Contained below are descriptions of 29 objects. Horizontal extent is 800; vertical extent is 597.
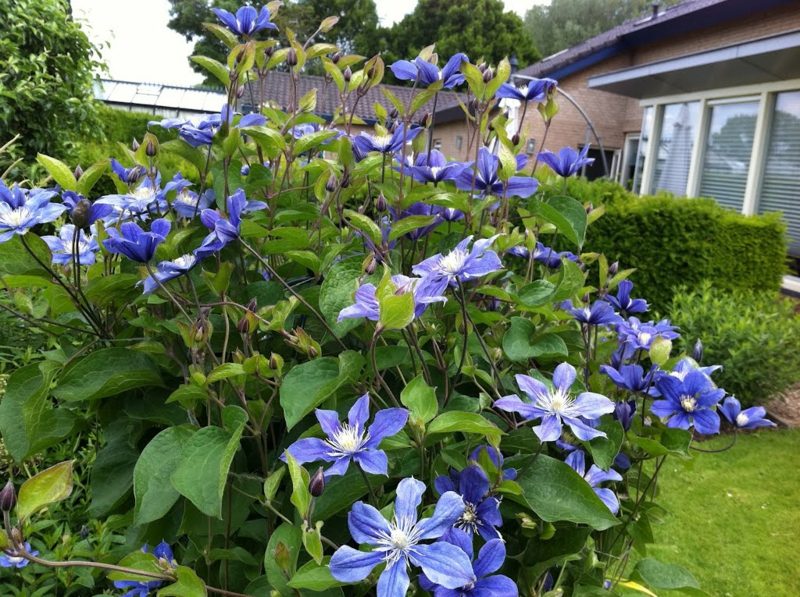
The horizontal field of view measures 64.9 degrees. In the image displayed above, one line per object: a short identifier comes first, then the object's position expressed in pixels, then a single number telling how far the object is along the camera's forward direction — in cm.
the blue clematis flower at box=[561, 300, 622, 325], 106
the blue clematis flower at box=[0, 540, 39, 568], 120
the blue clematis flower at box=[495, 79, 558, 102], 118
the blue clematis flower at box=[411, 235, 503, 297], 76
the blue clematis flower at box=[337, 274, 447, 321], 72
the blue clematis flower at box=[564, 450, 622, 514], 88
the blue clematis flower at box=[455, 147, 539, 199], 106
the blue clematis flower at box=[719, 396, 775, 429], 115
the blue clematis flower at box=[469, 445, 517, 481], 78
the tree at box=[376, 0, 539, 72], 3284
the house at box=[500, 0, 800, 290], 864
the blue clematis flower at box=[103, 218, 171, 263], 82
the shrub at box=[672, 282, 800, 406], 461
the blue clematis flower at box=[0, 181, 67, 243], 85
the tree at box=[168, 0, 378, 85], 3309
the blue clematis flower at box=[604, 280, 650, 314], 130
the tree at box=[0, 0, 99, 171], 376
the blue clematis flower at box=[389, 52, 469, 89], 108
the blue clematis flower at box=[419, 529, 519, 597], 65
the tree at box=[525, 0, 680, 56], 4331
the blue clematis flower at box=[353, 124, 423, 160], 108
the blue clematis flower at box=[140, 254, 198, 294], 83
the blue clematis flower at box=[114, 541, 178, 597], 87
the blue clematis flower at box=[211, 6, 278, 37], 120
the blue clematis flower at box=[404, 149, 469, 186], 108
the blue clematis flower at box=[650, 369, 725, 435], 96
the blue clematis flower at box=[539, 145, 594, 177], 117
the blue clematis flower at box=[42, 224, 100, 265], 100
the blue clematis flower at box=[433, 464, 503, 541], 76
